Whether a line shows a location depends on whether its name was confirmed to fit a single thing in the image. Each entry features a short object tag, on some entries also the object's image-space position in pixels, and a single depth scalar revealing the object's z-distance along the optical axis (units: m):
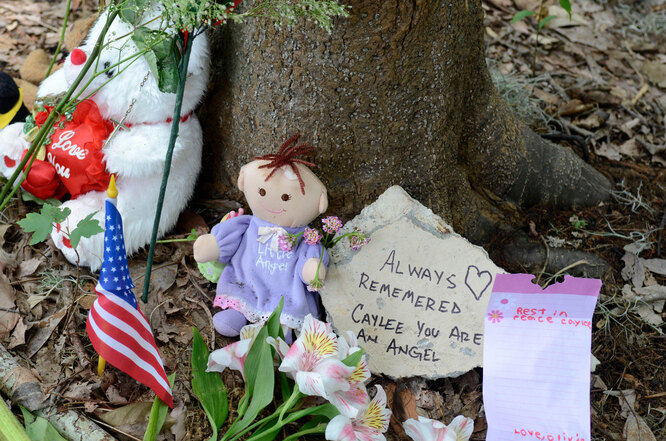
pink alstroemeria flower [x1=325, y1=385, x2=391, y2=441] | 1.37
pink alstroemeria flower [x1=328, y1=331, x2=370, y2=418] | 1.38
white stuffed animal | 1.80
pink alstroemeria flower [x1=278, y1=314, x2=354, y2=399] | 1.35
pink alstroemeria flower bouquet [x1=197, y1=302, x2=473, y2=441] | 1.37
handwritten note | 1.52
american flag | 1.51
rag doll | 1.66
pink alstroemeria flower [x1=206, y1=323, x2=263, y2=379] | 1.54
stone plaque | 1.72
